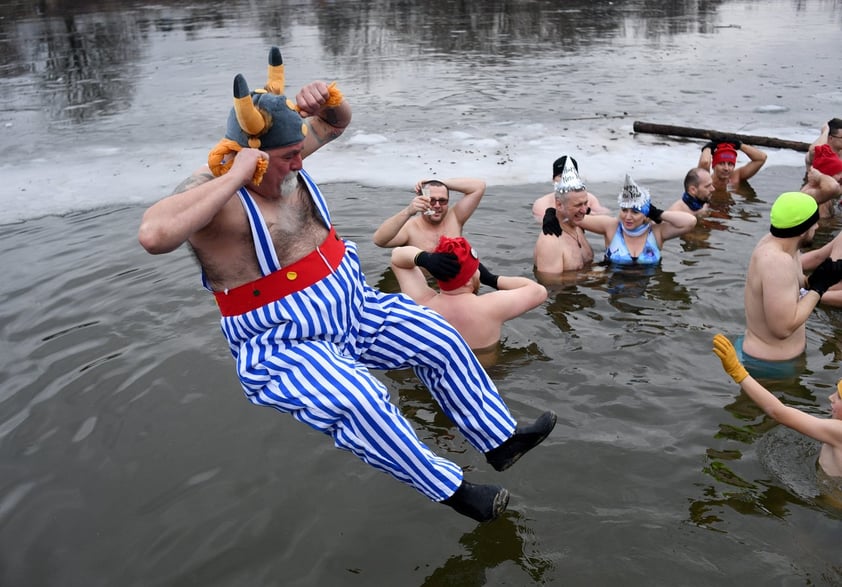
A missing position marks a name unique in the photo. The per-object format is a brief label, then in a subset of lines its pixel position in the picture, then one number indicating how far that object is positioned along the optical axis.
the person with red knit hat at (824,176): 7.35
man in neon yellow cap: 4.63
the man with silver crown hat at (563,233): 6.87
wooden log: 9.65
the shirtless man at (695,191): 7.84
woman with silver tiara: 6.95
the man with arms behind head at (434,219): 6.68
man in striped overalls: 3.31
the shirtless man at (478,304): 5.50
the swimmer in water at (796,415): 3.89
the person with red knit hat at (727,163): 8.88
